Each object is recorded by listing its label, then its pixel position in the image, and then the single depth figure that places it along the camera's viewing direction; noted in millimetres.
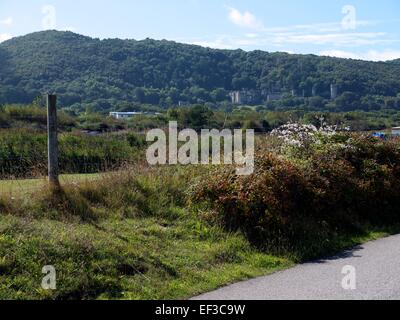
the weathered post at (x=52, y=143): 9625
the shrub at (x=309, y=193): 10211
